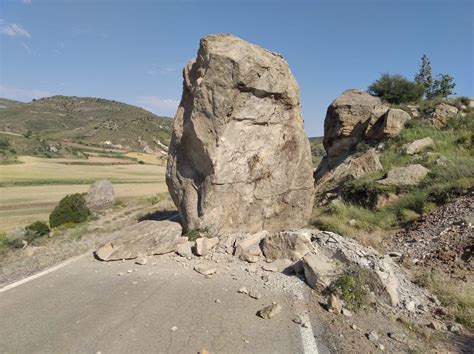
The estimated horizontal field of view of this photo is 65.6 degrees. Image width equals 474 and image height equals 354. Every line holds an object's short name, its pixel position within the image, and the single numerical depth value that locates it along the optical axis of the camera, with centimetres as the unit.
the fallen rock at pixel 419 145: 1608
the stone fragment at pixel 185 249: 799
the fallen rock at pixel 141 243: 791
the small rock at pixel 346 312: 550
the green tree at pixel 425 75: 3331
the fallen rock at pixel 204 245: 790
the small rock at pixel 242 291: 621
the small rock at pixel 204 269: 699
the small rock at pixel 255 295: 603
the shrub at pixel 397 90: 2306
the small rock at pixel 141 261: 752
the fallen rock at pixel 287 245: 752
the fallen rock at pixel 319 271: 627
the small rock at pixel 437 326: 525
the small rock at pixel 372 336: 486
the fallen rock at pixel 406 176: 1307
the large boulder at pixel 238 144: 865
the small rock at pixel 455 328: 517
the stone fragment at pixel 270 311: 535
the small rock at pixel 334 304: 557
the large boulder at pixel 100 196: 2844
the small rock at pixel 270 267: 715
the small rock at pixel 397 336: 488
